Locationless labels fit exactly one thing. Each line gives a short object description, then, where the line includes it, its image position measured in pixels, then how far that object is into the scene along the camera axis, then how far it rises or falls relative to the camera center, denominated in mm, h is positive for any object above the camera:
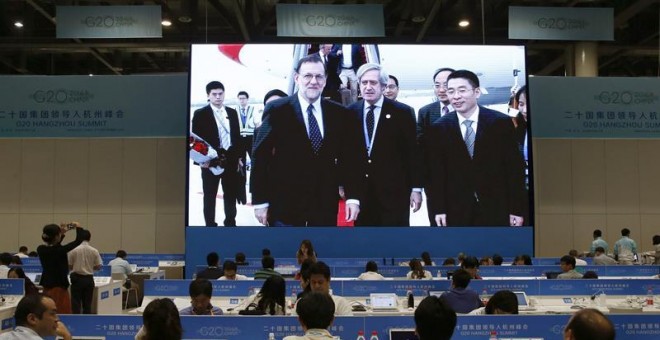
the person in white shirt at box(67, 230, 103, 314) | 8320 -727
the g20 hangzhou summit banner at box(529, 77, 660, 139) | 16453 +2693
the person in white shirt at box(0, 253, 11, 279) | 10045 -680
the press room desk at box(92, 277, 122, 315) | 8656 -1053
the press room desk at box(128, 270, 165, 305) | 11830 -1059
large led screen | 14867 +1670
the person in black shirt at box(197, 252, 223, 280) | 8906 -742
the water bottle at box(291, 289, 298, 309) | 7207 -897
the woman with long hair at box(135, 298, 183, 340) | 3027 -475
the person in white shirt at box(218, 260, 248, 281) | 8195 -644
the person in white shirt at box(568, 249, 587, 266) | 11562 -797
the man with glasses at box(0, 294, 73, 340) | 3512 -525
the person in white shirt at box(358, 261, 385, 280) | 8898 -753
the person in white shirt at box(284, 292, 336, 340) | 3387 -495
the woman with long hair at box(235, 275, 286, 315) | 5188 -619
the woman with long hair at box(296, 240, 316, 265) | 9477 -486
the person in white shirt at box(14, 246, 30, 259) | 14914 -764
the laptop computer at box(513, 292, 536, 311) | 7192 -928
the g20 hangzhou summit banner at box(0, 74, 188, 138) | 16438 +2770
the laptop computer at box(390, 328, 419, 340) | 4207 -723
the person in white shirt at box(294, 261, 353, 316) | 5066 -483
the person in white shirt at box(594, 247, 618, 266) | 12211 -769
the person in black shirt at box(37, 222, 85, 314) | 7352 -568
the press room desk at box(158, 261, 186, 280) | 14289 -1095
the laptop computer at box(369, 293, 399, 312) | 7180 -911
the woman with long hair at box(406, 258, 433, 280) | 9125 -735
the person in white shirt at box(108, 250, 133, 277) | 11805 -870
